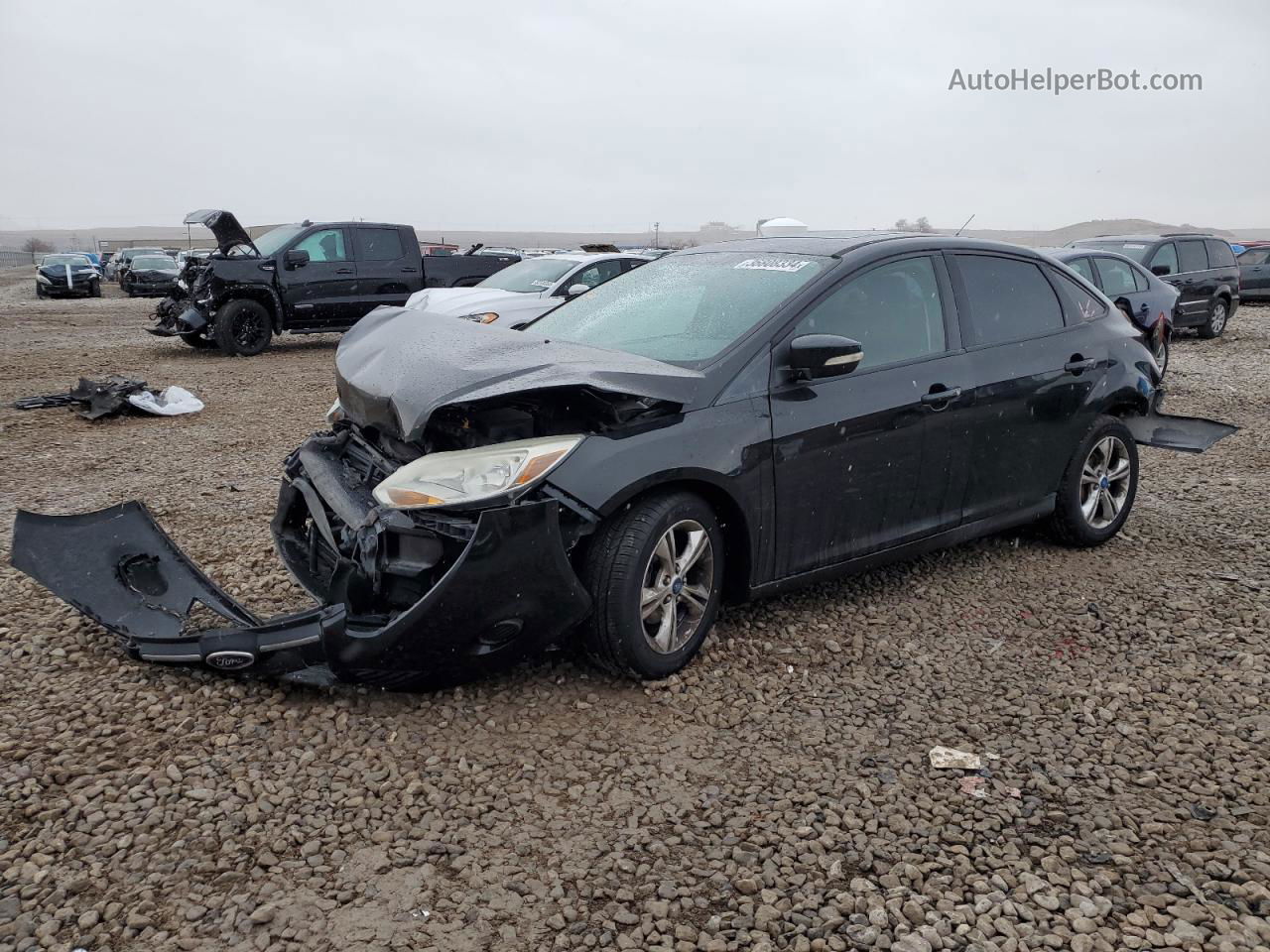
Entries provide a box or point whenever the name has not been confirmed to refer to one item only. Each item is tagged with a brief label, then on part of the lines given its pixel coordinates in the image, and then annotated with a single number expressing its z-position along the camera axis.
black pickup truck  13.88
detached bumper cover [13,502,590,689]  3.17
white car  10.64
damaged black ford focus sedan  3.32
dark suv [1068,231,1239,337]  15.08
